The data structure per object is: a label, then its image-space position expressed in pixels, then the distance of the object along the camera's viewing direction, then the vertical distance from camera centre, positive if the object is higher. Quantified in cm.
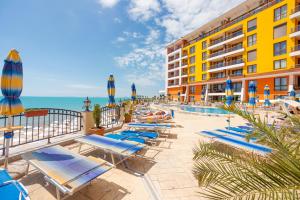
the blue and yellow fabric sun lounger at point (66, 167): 281 -145
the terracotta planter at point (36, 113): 502 -46
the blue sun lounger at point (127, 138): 583 -147
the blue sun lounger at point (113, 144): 445 -144
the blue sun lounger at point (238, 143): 474 -148
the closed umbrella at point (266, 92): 1696 +91
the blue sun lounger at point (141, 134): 663 -153
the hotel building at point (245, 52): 2291 +944
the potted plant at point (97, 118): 733 -89
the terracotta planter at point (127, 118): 1142 -137
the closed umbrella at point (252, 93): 1366 +65
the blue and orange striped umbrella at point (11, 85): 368 +34
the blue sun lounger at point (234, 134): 631 -146
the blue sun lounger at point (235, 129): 734 -147
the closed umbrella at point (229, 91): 889 +52
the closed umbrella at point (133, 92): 1528 +78
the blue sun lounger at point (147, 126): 796 -136
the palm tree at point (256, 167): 167 -92
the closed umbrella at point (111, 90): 868 +54
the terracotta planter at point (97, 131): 713 -146
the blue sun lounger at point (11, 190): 214 -133
